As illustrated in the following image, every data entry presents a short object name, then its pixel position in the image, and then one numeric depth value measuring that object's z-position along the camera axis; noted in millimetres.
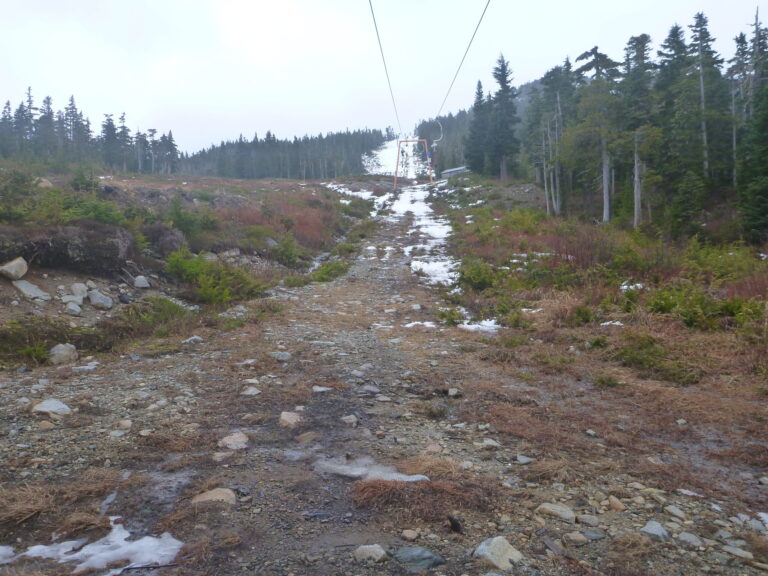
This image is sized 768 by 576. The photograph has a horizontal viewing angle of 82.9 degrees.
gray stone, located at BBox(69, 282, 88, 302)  7492
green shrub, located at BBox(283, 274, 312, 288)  12266
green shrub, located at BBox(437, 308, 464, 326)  8773
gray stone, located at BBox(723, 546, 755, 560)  2369
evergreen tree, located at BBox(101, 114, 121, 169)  73500
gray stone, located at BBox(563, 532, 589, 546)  2486
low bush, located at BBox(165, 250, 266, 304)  9211
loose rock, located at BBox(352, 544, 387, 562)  2314
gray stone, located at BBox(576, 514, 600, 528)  2664
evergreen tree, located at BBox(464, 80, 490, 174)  59031
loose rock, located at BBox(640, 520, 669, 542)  2510
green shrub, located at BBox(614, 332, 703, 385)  5361
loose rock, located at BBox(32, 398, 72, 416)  4062
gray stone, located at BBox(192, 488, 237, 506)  2824
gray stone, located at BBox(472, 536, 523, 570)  2301
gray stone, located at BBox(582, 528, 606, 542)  2523
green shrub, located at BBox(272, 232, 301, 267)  14969
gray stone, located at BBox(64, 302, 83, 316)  6957
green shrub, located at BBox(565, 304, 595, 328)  7902
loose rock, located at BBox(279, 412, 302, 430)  4119
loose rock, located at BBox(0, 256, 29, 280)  6992
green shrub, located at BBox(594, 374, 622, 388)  5254
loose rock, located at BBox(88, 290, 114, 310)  7547
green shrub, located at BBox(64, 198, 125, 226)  9695
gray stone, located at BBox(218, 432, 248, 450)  3645
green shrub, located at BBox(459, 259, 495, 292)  11586
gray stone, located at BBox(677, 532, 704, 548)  2471
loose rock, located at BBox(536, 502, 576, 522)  2729
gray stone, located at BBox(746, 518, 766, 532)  2643
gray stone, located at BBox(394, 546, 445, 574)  2258
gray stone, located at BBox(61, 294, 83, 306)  7191
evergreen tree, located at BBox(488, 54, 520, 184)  53125
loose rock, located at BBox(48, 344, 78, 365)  5633
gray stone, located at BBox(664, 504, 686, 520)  2758
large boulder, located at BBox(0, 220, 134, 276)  7503
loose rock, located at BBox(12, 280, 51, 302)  6879
